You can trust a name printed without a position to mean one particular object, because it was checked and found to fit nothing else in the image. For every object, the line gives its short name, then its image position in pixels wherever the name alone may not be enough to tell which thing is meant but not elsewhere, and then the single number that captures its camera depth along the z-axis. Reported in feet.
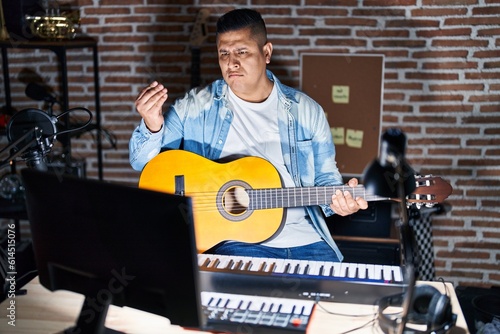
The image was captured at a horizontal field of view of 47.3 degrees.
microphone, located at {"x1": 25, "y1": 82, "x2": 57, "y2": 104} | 12.02
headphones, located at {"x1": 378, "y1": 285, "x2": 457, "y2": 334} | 4.88
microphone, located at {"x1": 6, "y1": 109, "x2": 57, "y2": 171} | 5.46
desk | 5.16
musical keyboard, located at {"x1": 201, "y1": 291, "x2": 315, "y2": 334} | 5.00
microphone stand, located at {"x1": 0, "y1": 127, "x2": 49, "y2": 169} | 5.14
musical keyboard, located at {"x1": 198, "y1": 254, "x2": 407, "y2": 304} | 5.53
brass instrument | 11.62
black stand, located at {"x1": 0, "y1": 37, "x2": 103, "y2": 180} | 11.37
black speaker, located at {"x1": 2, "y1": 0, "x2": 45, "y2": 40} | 11.78
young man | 8.16
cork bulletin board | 12.11
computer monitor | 4.19
